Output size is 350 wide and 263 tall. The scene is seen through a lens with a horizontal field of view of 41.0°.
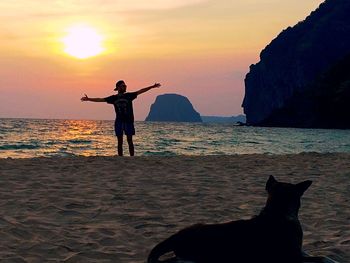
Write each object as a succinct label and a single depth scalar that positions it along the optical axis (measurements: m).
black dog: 4.68
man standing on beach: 14.16
